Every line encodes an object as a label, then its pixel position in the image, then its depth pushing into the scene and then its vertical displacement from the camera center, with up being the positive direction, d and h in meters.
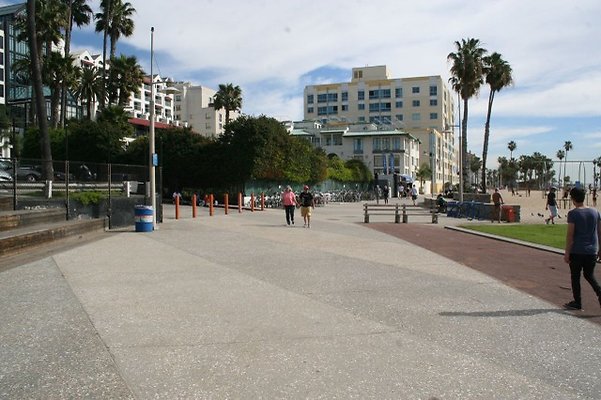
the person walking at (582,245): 6.87 -0.71
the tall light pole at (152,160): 18.17 +1.20
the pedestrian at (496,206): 24.17 -0.70
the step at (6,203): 14.54 -0.26
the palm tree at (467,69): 47.91 +11.48
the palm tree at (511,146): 155.88 +13.99
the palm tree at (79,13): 49.56 +17.69
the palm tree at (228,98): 65.12 +12.10
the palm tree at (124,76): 47.97 +11.12
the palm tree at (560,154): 143.50 +10.67
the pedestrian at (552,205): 23.20 -0.61
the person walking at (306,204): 19.98 -0.44
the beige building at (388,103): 114.50 +20.94
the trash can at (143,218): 17.03 -0.83
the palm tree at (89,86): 53.22 +11.34
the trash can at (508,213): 24.79 -1.03
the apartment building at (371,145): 80.31 +7.73
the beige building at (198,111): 127.49 +20.78
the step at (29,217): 12.50 -0.62
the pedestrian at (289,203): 20.52 -0.41
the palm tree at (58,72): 44.50 +10.69
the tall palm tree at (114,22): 49.50 +16.93
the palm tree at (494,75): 50.00 +11.45
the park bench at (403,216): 22.66 -1.06
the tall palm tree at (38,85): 20.25 +4.37
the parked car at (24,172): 14.77 +0.68
